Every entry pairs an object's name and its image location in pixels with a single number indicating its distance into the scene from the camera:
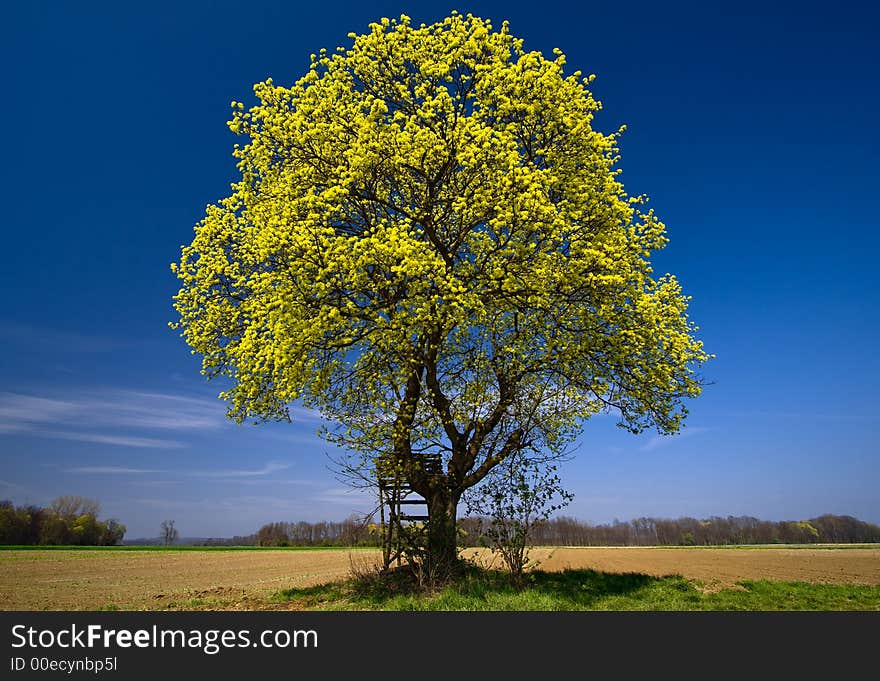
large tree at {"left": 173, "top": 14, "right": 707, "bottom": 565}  15.44
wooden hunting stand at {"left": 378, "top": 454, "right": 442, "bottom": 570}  17.20
